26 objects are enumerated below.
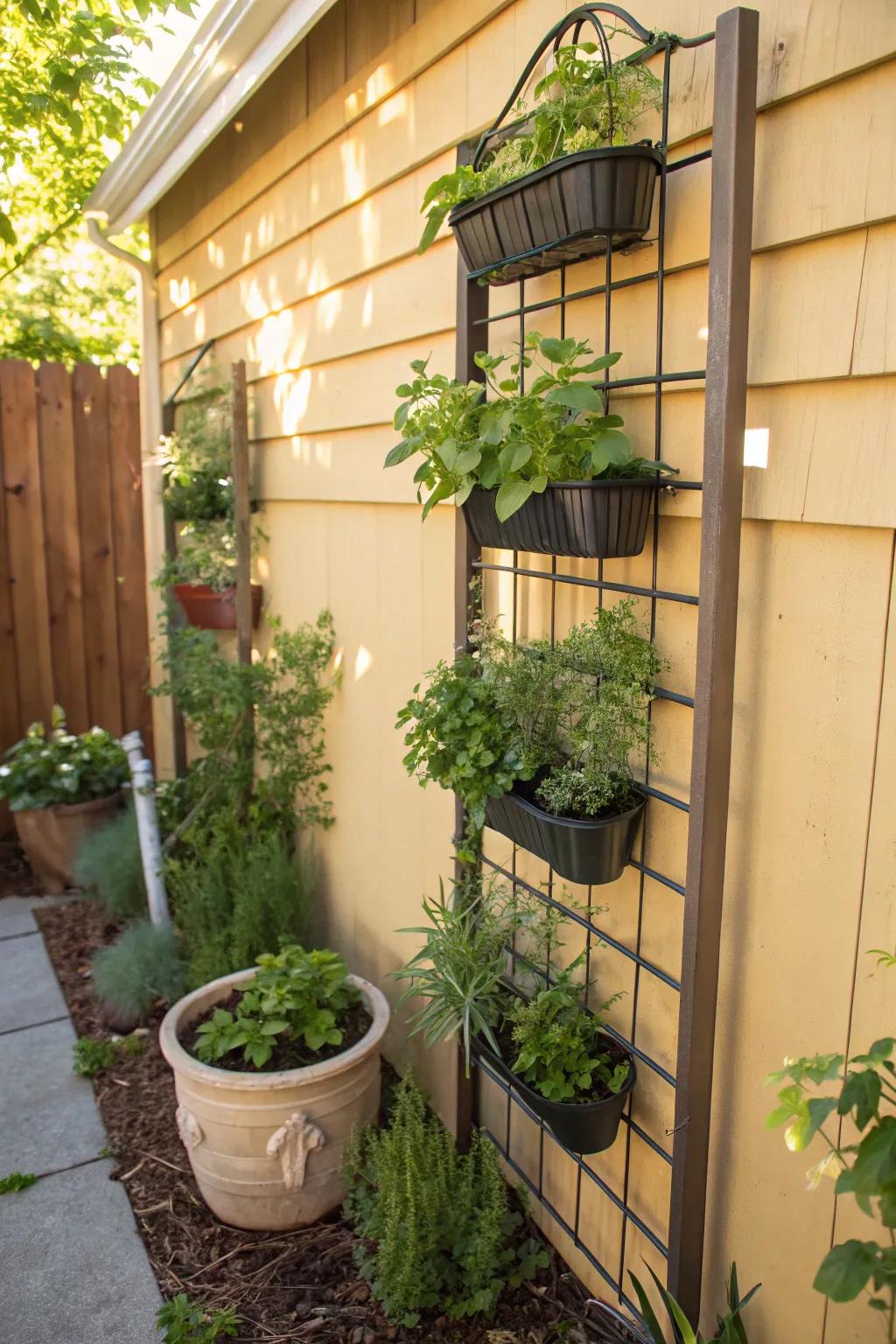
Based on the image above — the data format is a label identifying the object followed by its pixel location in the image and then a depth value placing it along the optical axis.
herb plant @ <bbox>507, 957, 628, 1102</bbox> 1.83
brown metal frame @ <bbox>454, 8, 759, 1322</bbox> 1.38
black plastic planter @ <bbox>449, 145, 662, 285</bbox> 1.53
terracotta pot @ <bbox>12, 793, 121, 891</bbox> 4.43
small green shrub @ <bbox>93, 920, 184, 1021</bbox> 3.31
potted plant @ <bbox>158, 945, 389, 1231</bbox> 2.35
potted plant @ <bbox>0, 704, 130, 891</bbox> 4.44
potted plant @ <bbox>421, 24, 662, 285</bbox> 1.54
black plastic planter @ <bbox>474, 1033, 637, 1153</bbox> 1.76
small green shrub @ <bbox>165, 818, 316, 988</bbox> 3.09
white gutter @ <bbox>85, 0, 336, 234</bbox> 2.76
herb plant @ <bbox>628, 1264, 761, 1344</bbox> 1.54
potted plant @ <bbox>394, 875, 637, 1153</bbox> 1.81
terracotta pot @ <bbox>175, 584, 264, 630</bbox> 3.93
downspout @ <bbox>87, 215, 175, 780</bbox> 5.03
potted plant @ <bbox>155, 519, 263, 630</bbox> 3.93
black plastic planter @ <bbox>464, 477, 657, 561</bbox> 1.58
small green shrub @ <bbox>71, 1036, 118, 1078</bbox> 3.05
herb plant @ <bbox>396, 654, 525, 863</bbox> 1.89
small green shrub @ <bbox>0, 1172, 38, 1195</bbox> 2.54
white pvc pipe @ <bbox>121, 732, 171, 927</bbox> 3.63
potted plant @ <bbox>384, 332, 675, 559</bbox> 1.59
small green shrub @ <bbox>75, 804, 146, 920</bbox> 3.96
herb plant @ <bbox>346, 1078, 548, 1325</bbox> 2.06
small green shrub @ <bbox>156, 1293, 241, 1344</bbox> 2.05
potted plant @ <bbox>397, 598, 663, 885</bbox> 1.69
